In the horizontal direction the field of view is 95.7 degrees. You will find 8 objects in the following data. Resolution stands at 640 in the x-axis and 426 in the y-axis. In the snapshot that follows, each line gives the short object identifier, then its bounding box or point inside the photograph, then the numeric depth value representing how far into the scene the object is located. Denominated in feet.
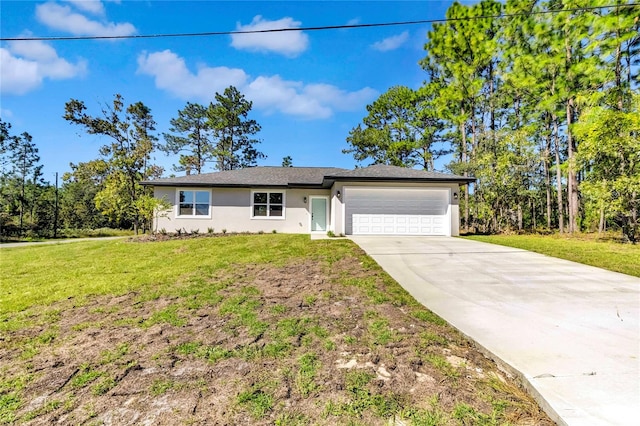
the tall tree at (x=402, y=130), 77.97
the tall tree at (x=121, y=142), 68.13
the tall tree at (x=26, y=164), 97.86
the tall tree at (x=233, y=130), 94.32
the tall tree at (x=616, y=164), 31.99
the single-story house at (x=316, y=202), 42.04
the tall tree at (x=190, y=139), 97.55
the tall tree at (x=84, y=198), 72.13
